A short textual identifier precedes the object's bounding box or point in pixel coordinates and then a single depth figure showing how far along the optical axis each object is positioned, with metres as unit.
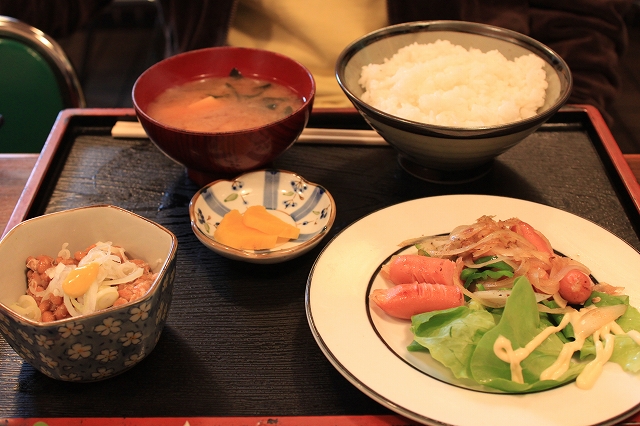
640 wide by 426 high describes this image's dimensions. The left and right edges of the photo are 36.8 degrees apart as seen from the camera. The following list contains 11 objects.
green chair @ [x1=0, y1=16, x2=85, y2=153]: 0.84
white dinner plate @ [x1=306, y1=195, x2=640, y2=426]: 0.50
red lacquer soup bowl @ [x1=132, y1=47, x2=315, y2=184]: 0.65
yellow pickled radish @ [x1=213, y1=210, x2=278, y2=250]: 0.61
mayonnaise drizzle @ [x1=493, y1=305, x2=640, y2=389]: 0.51
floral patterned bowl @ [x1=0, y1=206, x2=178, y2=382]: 0.50
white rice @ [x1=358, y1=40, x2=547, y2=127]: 0.67
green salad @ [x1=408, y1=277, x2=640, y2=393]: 0.51
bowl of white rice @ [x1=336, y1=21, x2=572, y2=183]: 0.64
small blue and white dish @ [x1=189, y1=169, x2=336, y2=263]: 0.61
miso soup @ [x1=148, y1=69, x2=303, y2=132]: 0.69
